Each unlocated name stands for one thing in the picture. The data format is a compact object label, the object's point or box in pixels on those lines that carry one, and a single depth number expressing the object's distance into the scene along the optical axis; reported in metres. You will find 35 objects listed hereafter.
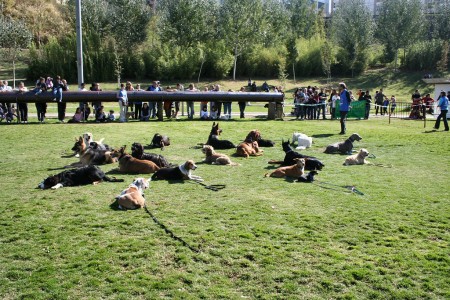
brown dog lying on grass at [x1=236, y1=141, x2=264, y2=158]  14.73
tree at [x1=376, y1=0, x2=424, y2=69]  65.56
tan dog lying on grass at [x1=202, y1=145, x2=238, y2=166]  13.34
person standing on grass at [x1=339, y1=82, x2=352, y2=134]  19.28
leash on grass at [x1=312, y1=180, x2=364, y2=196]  10.32
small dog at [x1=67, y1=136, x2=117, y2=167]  13.01
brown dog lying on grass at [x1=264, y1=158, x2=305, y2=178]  11.62
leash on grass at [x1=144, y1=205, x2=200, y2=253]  7.12
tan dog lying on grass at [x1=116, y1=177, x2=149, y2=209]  8.91
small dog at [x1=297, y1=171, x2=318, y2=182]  11.32
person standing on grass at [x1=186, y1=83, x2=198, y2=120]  25.76
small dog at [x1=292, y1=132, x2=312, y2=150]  16.38
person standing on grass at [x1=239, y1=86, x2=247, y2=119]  26.92
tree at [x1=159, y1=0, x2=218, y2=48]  61.17
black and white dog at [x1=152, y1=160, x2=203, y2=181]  11.27
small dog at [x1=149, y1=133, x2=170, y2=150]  16.28
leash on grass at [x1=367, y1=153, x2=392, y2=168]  13.46
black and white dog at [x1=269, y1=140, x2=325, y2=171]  12.62
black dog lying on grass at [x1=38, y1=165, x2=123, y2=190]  10.46
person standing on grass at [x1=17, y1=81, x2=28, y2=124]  23.05
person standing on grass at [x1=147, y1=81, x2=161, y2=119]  25.75
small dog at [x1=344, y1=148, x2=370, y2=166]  13.62
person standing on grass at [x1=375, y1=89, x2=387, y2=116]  34.47
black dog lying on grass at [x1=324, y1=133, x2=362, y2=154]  15.65
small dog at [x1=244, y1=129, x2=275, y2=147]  16.51
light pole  26.12
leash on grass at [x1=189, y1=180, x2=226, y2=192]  10.46
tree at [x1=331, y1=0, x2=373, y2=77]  65.07
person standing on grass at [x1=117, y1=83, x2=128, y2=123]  23.17
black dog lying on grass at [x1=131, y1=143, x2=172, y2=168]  12.30
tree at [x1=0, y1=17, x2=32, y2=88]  50.84
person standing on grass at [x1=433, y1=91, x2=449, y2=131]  22.58
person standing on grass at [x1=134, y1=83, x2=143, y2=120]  25.19
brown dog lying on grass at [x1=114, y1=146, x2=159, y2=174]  12.00
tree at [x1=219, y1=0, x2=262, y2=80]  61.84
